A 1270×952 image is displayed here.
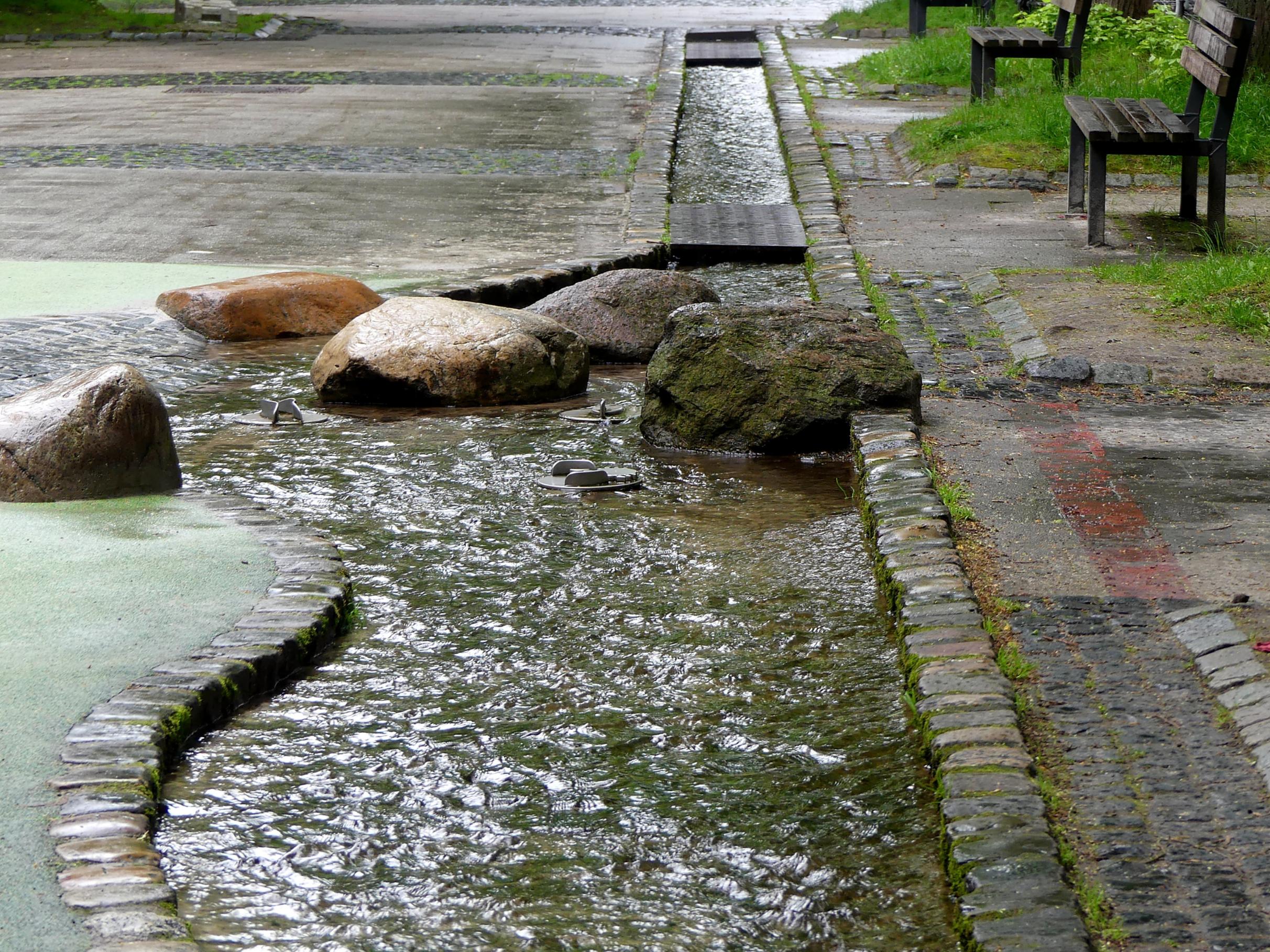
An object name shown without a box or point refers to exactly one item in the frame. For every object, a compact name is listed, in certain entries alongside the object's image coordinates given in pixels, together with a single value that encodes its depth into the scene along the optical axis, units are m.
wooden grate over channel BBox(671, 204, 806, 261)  17.84
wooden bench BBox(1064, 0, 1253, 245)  15.76
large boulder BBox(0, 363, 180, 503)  9.65
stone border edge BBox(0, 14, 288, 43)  40.37
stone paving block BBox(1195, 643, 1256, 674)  7.12
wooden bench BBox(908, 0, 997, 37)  34.25
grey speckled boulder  14.27
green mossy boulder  11.25
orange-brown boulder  14.76
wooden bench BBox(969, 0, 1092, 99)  23.17
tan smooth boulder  12.59
